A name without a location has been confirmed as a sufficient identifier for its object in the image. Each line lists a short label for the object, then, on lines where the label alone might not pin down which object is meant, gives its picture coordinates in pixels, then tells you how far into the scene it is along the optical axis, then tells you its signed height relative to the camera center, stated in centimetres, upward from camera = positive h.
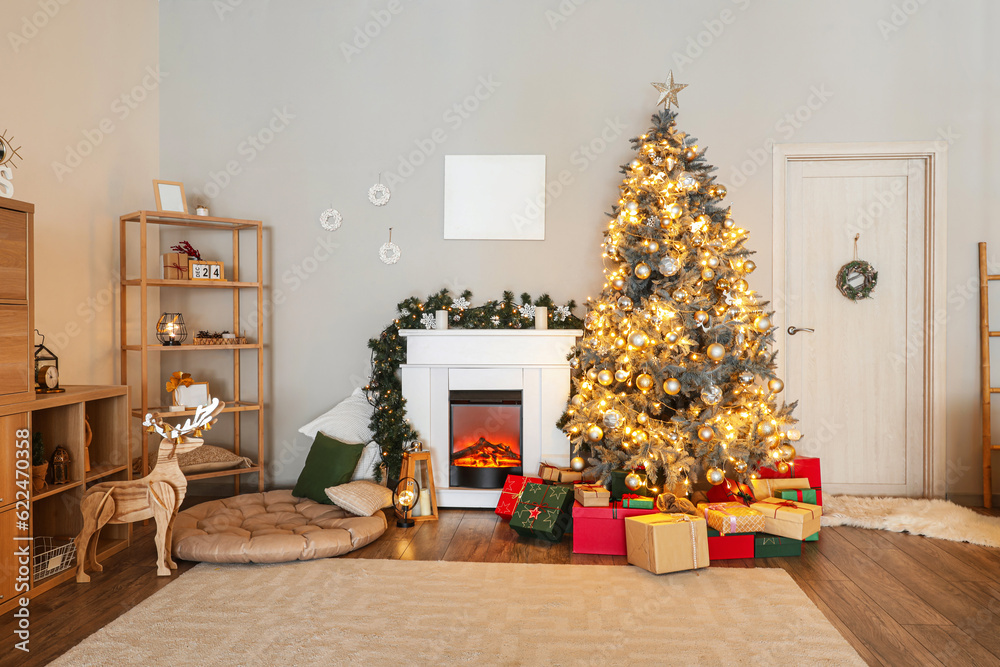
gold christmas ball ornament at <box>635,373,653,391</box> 347 -29
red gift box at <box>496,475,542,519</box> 385 -104
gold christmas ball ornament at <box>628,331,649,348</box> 343 -5
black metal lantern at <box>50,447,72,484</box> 293 -65
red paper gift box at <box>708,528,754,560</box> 316 -112
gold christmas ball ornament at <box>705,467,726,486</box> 336 -80
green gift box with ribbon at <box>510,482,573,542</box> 343 -104
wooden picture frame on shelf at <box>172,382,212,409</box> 408 -44
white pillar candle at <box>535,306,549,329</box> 412 +9
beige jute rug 219 -116
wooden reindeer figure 278 -79
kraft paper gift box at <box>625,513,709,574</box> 293 -104
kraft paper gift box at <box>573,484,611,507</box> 331 -91
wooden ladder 411 -26
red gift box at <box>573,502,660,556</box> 326 -107
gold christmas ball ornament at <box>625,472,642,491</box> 343 -85
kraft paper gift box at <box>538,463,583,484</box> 378 -90
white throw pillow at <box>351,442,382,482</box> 408 -88
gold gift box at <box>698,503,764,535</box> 316 -99
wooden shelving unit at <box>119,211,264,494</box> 384 +16
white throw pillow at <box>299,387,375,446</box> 413 -63
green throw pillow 387 -89
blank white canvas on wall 443 +97
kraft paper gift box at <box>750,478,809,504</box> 363 -94
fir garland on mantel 406 +5
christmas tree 345 -8
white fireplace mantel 403 -32
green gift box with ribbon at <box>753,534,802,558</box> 320 -114
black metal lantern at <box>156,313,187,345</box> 406 +1
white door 432 +10
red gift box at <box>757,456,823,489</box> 377 -88
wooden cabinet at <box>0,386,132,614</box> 257 -66
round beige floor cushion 303 -109
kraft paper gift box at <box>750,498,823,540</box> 321 -101
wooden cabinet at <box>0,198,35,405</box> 264 +12
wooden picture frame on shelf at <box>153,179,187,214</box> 405 +90
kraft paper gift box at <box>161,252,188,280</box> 409 +44
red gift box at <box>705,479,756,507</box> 360 -98
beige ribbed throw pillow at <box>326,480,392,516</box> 362 -101
